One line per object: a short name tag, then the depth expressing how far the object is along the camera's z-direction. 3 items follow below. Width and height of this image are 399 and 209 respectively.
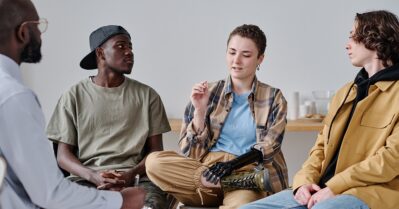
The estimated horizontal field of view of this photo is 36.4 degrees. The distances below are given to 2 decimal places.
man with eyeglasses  1.50
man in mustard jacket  2.11
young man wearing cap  2.85
